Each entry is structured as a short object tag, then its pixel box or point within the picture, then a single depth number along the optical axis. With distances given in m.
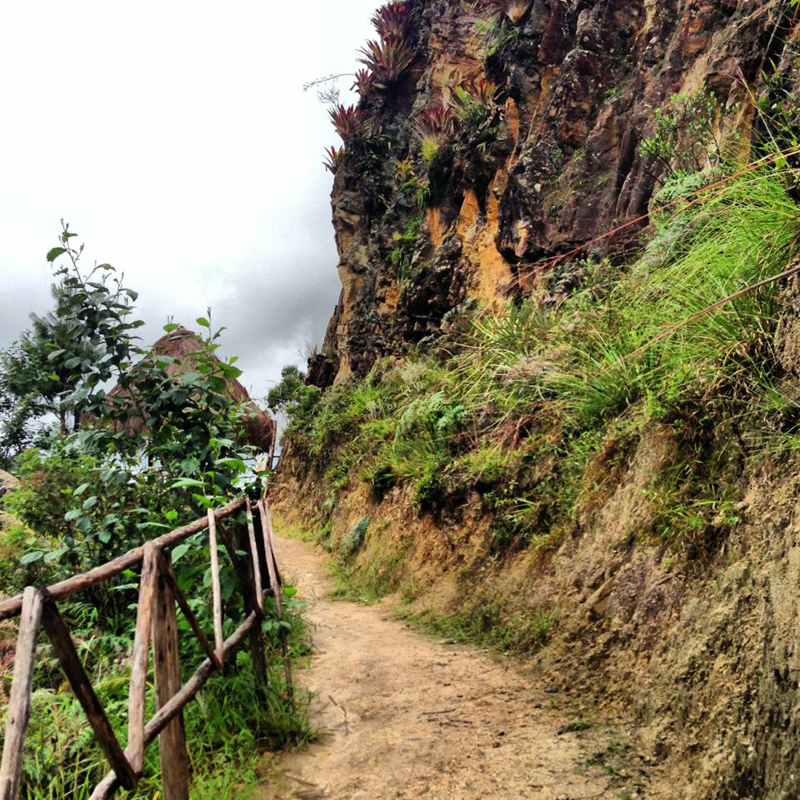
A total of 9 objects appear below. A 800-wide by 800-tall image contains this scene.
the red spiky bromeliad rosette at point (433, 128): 11.45
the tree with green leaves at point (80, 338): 3.38
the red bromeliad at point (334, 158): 16.08
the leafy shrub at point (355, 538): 7.73
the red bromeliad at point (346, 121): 15.55
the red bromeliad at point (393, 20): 15.15
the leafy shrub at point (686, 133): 5.64
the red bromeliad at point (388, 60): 15.28
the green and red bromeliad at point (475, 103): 10.48
